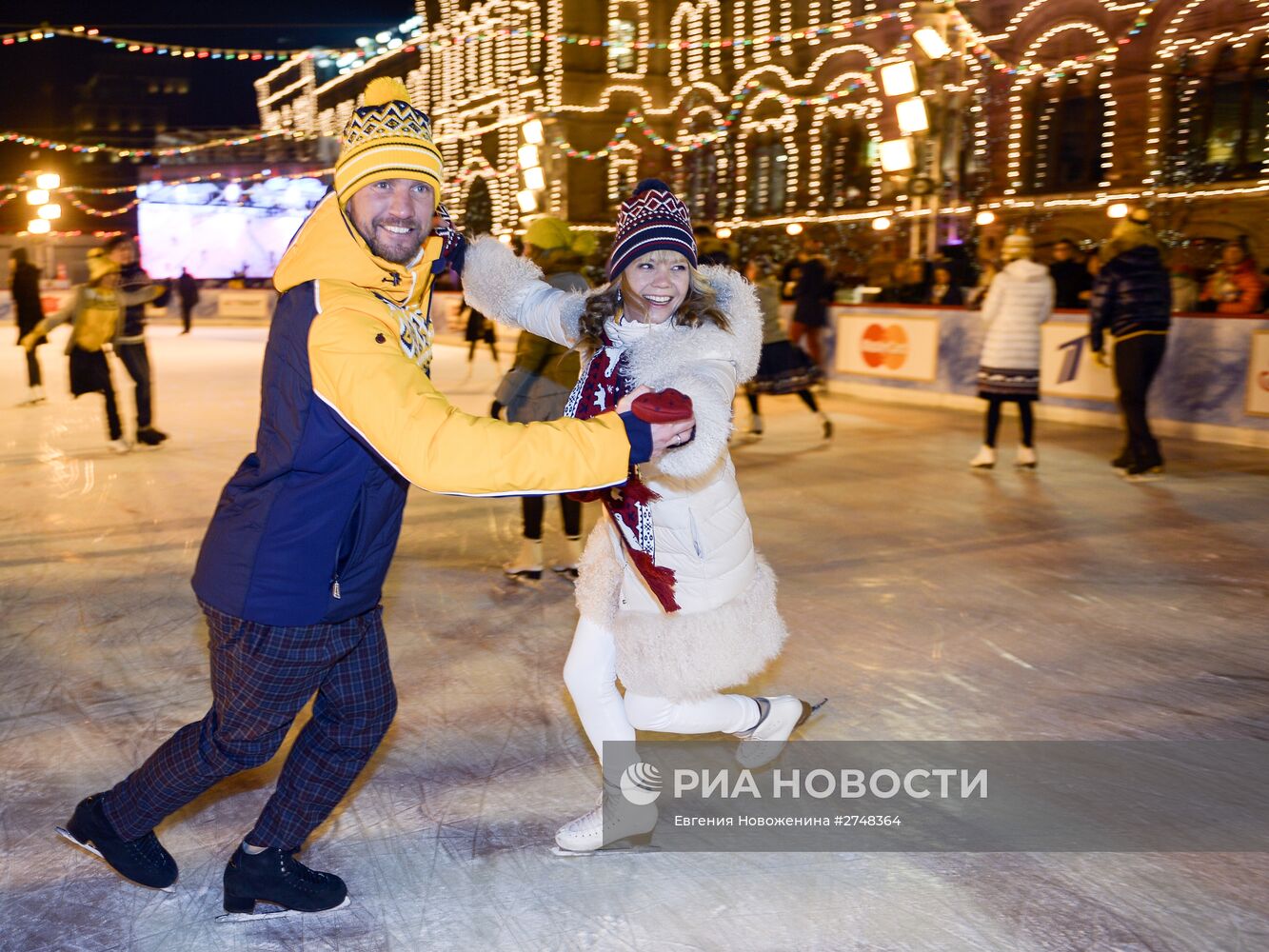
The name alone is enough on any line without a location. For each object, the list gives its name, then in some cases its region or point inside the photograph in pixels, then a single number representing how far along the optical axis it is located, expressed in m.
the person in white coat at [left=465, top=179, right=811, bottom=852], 2.45
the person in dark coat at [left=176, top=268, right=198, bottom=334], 22.94
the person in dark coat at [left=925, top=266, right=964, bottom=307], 12.41
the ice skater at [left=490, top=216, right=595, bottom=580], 4.89
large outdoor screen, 37.47
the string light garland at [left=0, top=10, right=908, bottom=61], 18.72
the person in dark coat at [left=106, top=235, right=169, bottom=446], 8.28
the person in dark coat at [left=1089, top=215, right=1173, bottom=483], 7.49
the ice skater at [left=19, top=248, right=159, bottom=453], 8.16
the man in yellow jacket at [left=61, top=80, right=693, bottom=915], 1.89
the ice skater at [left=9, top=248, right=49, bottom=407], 11.95
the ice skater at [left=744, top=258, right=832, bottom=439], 8.73
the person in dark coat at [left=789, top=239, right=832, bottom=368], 11.30
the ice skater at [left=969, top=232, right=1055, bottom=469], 7.66
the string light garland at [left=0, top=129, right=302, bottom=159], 23.22
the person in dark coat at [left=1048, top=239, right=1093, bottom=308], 11.01
